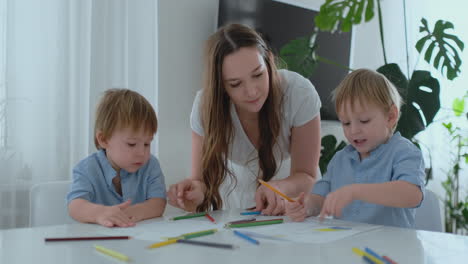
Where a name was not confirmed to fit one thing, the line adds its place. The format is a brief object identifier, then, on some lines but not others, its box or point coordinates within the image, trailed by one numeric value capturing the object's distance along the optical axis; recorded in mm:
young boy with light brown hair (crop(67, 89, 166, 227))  1338
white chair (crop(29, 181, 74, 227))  1366
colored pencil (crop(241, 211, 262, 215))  1272
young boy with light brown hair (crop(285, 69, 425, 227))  1178
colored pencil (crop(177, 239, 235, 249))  849
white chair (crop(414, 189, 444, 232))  1342
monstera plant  2318
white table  775
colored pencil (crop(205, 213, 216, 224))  1146
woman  1513
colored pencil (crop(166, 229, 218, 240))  923
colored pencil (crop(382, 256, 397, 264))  729
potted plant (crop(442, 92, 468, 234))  3438
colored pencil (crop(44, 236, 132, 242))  935
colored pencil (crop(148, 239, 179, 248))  853
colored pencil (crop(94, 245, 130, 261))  765
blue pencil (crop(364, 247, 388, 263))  742
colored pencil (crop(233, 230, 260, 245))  883
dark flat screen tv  2814
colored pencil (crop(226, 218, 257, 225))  1100
